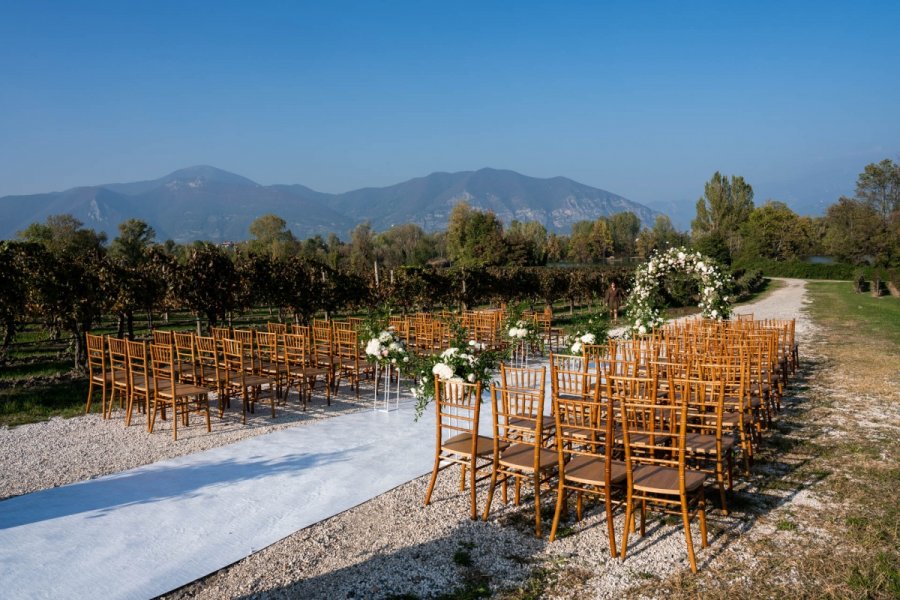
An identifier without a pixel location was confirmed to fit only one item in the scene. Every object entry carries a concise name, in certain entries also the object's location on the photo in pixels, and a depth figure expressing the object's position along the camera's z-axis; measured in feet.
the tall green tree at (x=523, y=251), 210.18
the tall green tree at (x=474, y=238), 209.47
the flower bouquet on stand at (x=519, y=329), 36.04
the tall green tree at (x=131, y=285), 40.85
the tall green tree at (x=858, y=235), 161.48
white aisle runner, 13.03
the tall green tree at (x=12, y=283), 33.50
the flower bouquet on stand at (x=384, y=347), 26.53
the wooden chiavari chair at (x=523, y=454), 14.67
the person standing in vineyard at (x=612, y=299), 63.82
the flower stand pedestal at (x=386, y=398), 28.55
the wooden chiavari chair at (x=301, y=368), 28.68
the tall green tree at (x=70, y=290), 36.06
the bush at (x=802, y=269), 167.63
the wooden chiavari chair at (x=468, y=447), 15.61
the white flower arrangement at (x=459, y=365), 20.71
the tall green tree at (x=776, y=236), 214.07
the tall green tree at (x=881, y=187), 200.44
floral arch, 44.47
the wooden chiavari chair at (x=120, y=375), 25.89
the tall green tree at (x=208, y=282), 46.80
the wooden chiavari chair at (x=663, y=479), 12.91
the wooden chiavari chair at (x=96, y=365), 26.99
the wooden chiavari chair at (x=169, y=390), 23.48
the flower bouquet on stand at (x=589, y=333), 30.45
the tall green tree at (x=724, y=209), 240.53
